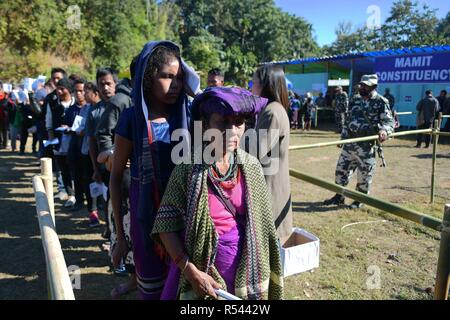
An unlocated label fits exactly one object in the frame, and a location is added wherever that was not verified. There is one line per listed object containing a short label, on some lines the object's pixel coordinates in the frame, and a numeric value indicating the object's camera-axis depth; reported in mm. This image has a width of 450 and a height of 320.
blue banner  13055
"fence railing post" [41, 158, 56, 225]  2480
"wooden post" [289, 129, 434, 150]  3658
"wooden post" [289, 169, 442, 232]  1742
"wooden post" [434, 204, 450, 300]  1604
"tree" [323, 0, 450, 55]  35250
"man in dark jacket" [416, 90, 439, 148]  11117
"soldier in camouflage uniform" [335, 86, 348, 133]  13391
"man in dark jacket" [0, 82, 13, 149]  9875
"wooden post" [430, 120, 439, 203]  5077
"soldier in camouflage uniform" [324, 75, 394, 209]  4973
